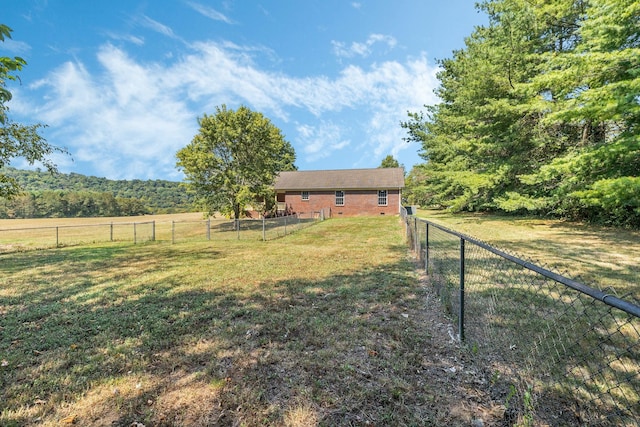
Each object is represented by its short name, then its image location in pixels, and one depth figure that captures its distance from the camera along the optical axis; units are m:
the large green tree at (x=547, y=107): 9.23
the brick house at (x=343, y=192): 28.53
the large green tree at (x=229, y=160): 19.97
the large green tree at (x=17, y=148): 10.68
